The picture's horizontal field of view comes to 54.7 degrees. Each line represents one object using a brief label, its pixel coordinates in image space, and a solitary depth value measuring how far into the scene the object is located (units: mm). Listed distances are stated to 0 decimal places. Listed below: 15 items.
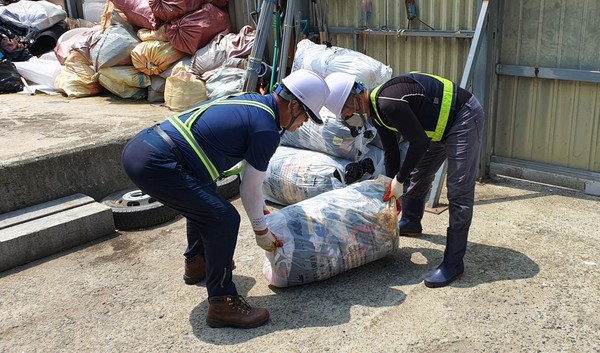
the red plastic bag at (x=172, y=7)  6883
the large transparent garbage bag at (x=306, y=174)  4457
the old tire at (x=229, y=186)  4996
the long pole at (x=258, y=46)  6070
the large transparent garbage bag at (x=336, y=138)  4625
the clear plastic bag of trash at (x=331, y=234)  3311
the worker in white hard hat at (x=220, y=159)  2867
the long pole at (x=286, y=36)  5957
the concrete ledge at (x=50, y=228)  3977
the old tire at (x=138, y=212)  4520
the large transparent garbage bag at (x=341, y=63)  4879
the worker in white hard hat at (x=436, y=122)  3186
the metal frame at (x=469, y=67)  4535
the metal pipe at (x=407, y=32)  4910
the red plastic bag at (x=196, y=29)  6863
